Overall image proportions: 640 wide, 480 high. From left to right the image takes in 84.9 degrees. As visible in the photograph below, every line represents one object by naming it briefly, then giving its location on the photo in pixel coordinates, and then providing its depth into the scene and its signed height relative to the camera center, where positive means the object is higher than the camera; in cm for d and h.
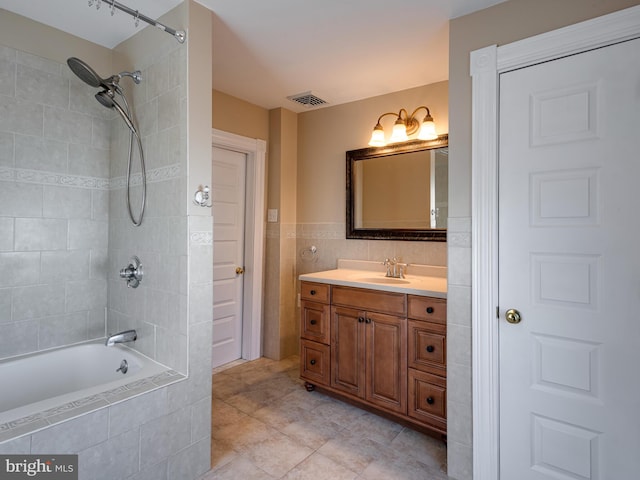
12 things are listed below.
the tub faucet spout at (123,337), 195 -56
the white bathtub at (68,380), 138 -69
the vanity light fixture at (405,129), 256 +86
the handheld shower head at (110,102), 190 +76
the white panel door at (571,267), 140 -11
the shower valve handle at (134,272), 204 -19
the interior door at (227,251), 313 -11
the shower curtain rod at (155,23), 151 +101
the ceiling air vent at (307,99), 300 +124
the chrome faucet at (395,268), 269 -22
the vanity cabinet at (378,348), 210 -73
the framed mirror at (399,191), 262 +39
